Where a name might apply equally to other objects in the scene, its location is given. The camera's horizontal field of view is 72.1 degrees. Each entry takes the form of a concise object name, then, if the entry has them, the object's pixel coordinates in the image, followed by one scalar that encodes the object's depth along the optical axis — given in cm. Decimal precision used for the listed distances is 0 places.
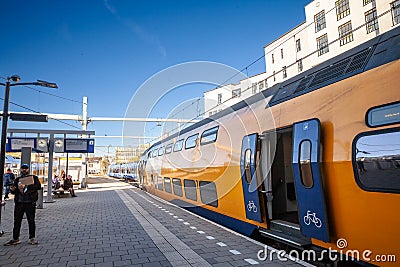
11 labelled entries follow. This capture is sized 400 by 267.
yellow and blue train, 304
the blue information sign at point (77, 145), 1497
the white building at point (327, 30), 1726
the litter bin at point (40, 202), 1092
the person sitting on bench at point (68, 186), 1610
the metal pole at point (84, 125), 2125
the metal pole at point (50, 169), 1311
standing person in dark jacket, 577
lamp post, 681
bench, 1575
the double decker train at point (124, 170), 2974
